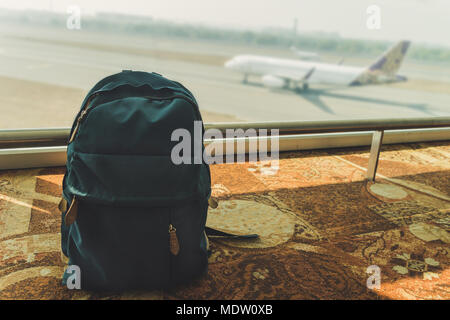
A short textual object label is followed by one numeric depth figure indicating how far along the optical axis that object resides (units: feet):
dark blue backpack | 2.79
